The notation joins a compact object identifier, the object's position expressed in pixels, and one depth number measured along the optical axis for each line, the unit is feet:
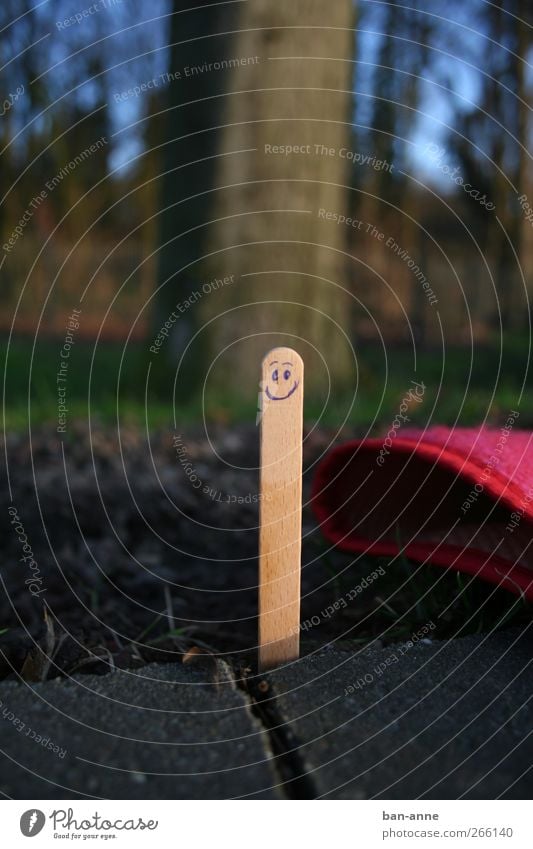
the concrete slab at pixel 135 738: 0.65
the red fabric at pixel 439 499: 0.88
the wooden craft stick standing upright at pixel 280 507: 0.79
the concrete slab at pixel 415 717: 0.65
